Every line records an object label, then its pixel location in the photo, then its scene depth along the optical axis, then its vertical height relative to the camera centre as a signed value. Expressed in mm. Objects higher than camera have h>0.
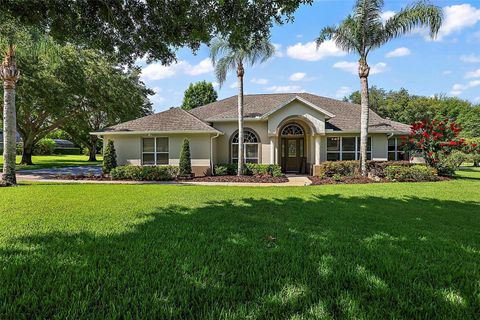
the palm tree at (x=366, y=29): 14945 +7508
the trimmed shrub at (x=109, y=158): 17719 -69
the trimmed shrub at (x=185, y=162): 17531 -356
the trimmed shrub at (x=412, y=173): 15482 -1042
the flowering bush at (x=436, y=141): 16859 +886
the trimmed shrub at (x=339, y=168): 17344 -804
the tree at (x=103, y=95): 25672 +6258
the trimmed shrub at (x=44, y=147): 50181 +1957
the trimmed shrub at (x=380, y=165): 16672 -623
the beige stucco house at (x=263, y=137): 18625 +1389
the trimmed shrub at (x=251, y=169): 17875 -881
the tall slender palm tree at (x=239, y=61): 17031 +6277
